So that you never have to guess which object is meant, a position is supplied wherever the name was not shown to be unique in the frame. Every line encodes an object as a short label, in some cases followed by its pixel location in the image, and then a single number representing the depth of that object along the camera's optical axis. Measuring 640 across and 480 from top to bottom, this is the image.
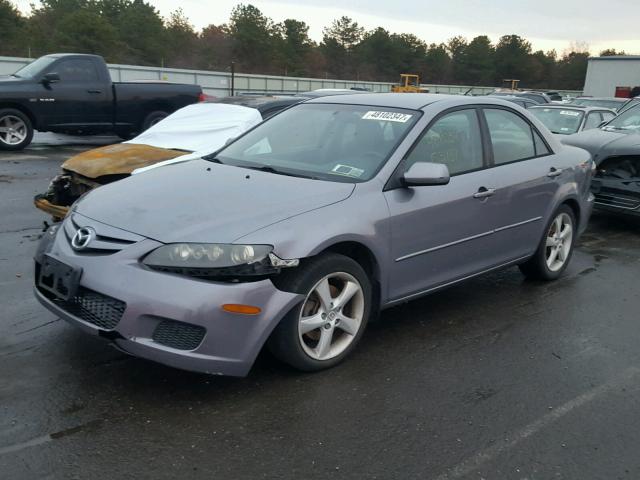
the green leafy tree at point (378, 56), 83.44
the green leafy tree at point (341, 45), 82.00
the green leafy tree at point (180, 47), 60.98
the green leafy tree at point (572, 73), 93.62
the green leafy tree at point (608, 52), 98.51
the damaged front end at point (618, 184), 7.82
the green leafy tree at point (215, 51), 64.44
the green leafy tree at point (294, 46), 70.75
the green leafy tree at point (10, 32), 45.34
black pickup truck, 12.52
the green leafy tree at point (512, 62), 93.62
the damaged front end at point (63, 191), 5.84
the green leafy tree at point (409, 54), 84.94
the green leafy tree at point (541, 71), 94.97
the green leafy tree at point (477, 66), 90.75
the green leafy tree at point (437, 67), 88.00
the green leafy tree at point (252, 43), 68.56
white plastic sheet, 7.15
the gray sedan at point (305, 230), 3.22
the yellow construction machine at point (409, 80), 47.89
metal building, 44.34
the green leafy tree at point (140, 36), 56.78
